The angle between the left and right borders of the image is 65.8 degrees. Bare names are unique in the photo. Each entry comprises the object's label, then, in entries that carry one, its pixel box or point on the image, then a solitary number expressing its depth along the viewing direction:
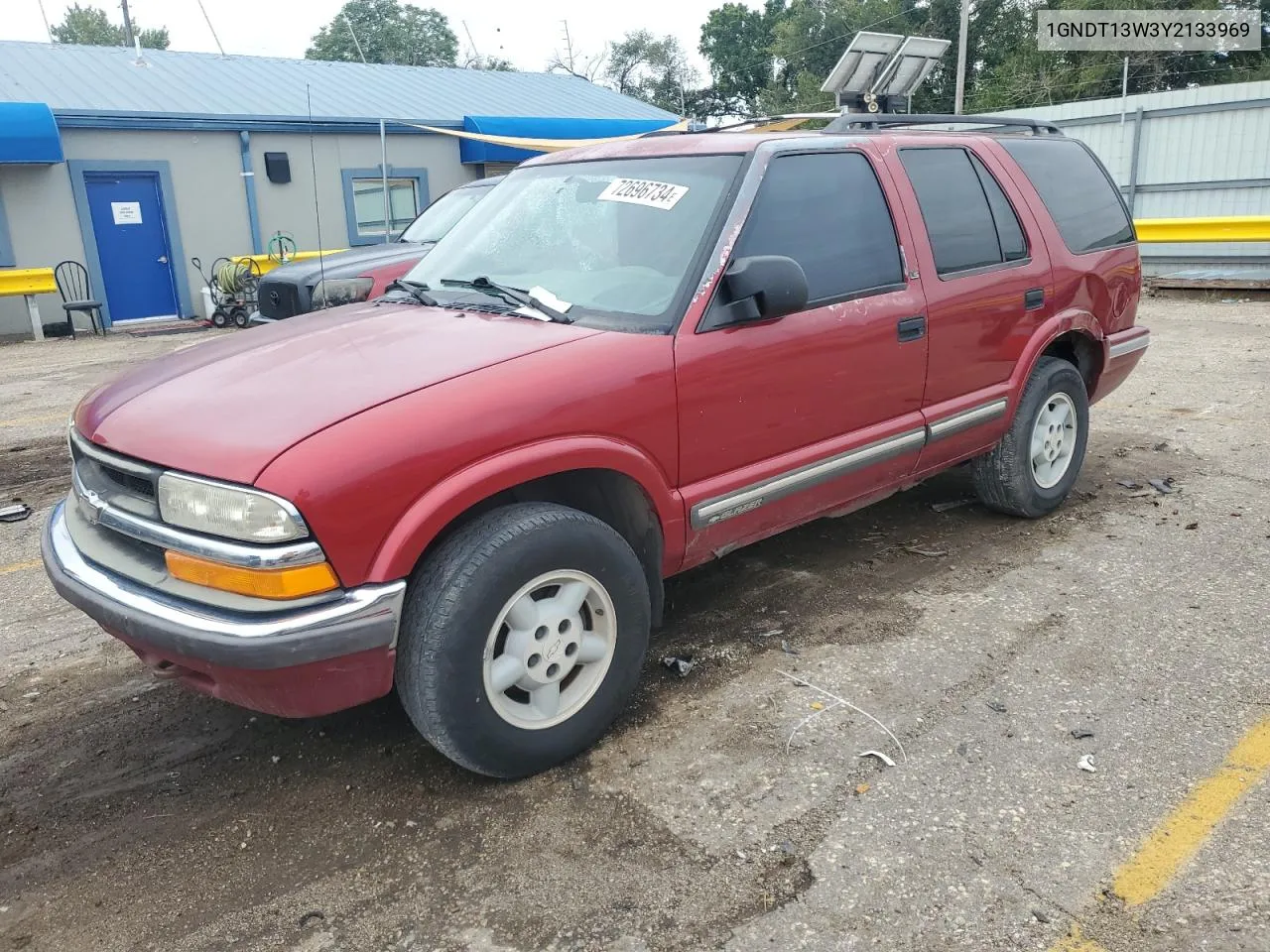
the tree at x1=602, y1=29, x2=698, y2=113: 62.12
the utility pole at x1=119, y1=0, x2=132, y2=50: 40.01
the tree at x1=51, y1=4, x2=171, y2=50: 67.81
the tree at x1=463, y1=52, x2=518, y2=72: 60.28
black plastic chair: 15.31
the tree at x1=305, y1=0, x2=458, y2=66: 57.97
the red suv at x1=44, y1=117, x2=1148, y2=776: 2.53
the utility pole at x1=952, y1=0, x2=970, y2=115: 27.60
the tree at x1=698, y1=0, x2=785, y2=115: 60.69
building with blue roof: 15.16
